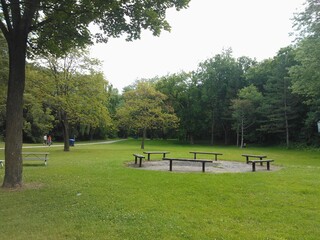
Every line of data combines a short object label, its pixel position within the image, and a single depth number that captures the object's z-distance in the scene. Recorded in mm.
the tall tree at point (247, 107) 39578
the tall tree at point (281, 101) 36406
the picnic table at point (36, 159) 13612
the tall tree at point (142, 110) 31578
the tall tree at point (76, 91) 24125
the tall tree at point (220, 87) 48281
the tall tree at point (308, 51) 20469
